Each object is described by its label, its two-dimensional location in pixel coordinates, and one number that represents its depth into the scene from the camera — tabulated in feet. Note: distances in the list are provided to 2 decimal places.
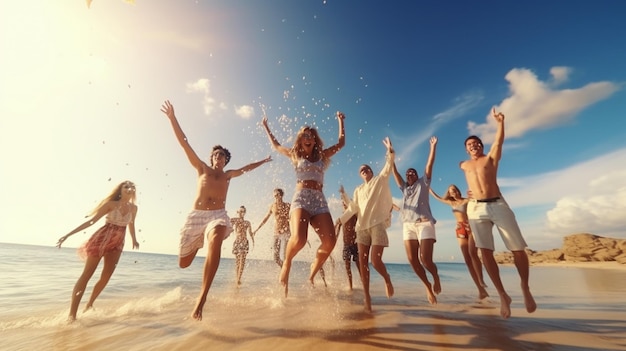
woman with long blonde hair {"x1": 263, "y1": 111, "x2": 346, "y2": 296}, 16.20
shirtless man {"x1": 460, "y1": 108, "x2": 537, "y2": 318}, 16.11
